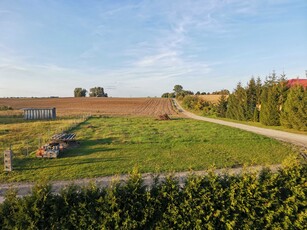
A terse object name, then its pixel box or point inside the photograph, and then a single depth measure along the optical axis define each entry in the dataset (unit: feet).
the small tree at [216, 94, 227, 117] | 126.11
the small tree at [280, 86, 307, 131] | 67.72
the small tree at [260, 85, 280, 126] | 82.48
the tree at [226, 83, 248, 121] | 104.12
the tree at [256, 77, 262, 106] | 98.37
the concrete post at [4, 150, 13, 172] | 31.19
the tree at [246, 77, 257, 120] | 100.58
